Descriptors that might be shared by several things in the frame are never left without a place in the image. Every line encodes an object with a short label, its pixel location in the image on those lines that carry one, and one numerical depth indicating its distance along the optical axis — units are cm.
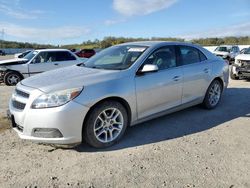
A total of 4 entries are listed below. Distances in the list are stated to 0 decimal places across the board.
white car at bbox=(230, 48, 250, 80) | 720
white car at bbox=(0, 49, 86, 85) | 803
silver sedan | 267
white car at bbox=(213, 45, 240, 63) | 1477
